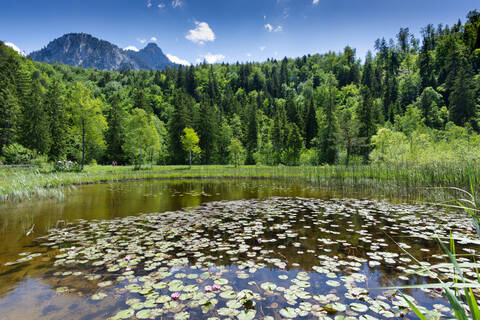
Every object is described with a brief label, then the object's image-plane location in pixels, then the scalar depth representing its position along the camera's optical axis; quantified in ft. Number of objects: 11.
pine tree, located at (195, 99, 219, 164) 190.70
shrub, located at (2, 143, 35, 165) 108.15
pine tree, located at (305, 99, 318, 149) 197.67
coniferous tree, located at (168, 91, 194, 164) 185.78
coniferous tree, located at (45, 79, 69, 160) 138.00
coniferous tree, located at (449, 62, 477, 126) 200.34
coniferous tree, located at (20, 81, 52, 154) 126.62
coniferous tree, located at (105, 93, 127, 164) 182.80
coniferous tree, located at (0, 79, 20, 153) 124.16
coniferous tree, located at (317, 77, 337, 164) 167.02
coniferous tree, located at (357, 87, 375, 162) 163.02
